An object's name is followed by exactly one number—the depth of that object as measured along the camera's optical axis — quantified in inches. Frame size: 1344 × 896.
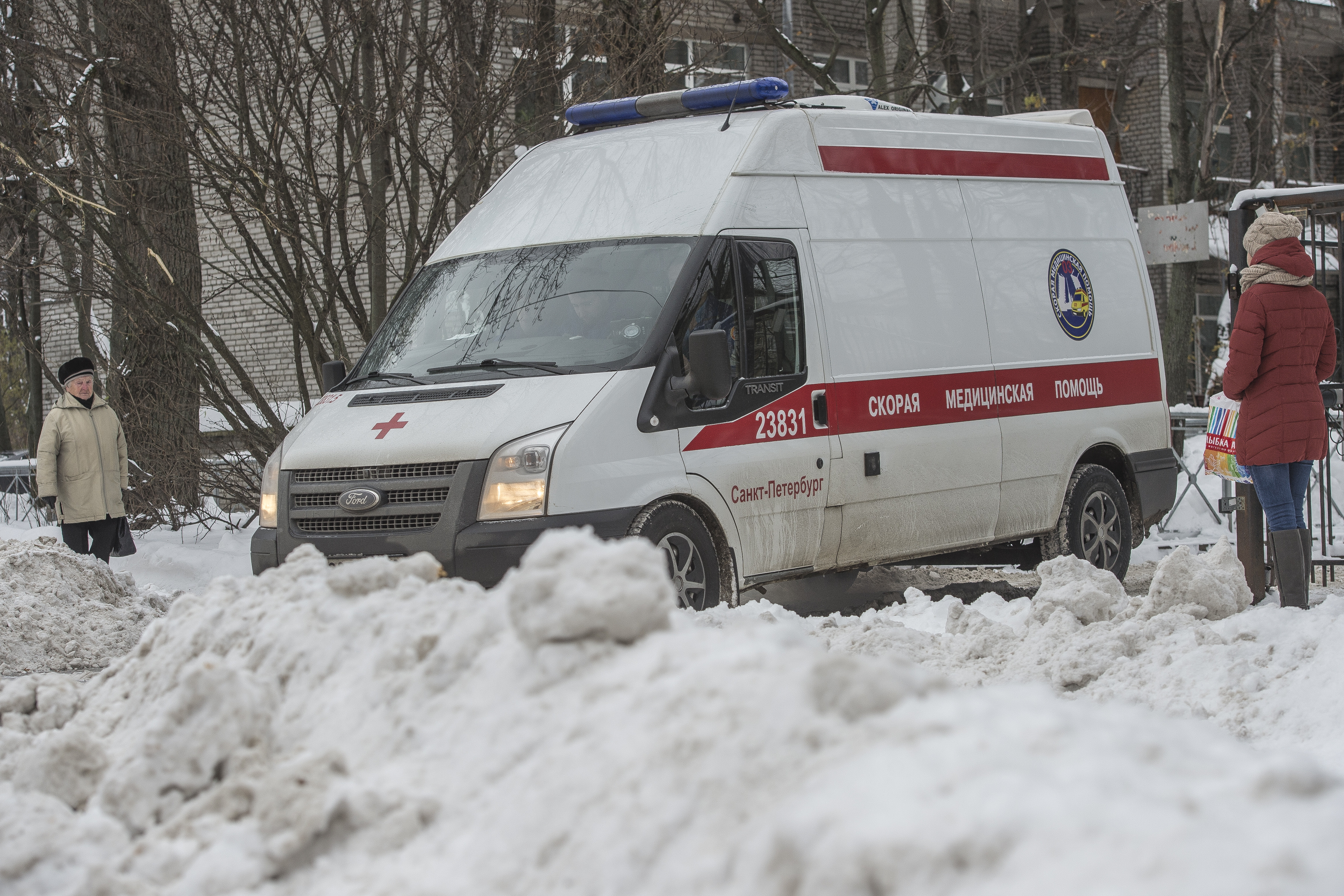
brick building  481.1
